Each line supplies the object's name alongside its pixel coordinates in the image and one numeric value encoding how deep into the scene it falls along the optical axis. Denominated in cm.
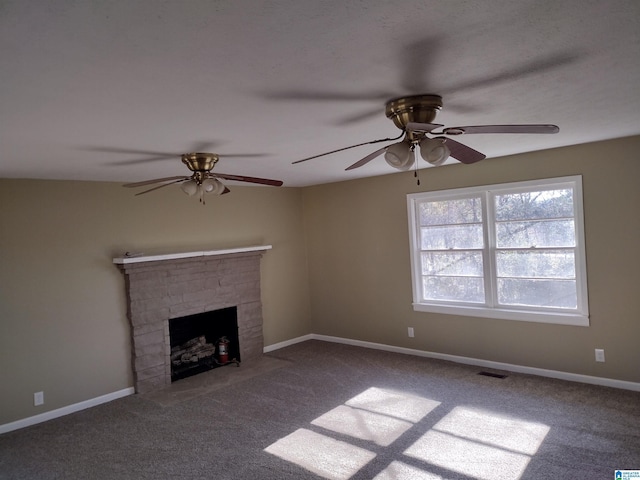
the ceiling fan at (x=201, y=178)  353
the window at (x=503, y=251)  453
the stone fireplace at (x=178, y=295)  496
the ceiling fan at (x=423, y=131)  227
